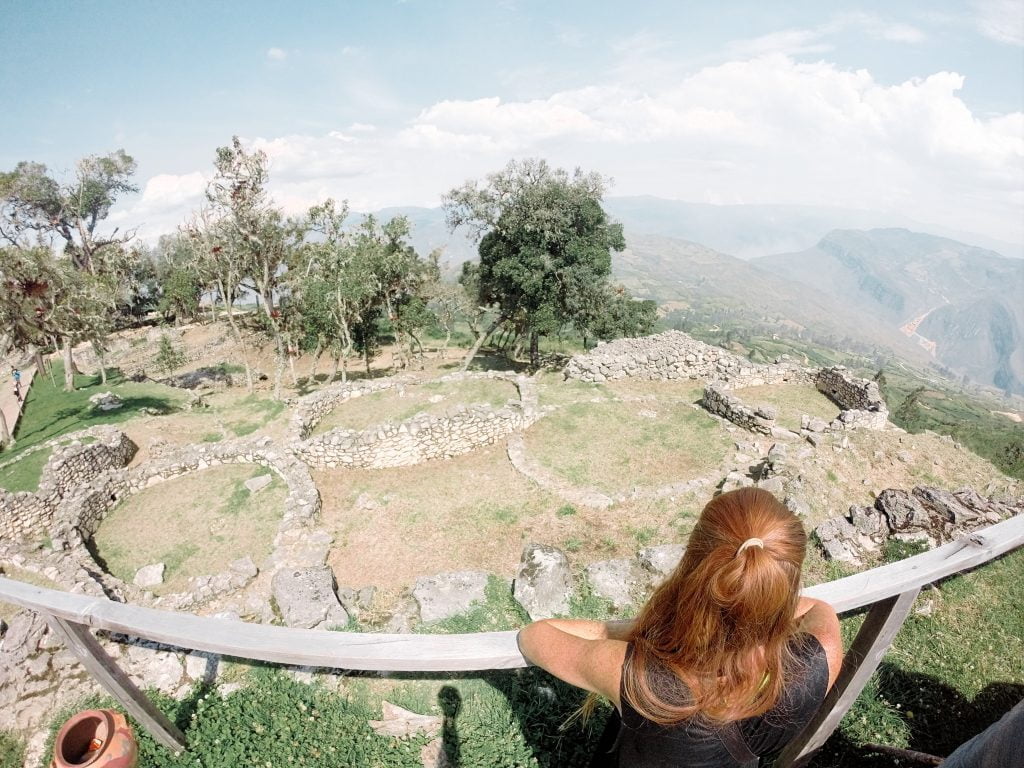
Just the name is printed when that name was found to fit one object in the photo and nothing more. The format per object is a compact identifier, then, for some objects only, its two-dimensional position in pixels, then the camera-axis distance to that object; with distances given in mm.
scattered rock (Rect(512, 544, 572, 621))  6848
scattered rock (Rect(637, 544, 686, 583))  7328
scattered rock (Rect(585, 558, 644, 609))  6863
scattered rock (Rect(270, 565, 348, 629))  6848
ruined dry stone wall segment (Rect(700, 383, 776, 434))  14477
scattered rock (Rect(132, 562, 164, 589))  9945
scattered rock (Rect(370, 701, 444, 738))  4562
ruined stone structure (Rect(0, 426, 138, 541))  11930
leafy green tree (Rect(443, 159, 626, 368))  24203
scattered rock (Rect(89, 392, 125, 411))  21403
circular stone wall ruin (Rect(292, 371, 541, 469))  13867
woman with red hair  2037
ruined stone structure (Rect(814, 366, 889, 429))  15217
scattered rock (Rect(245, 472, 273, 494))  13020
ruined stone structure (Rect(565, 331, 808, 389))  19500
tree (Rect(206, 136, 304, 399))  19844
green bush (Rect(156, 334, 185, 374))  27688
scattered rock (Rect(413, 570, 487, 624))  6789
